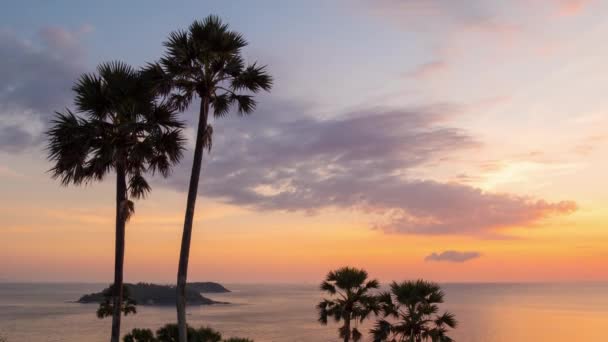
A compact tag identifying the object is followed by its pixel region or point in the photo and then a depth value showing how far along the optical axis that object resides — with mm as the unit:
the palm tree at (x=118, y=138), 23141
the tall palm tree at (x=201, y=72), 22406
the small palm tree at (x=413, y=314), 27047
